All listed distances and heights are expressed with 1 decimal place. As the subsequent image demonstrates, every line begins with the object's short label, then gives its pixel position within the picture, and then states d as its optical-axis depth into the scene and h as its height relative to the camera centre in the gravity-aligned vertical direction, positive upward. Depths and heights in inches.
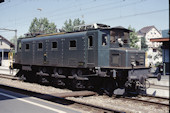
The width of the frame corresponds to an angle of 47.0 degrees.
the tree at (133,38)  1970.7 +205.5
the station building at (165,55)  842.4 +13.9
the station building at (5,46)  1682.1 +121.1
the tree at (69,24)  2866.6 +508.9
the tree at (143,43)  2559.8 +192.9
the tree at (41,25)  2920.8 +495.9
